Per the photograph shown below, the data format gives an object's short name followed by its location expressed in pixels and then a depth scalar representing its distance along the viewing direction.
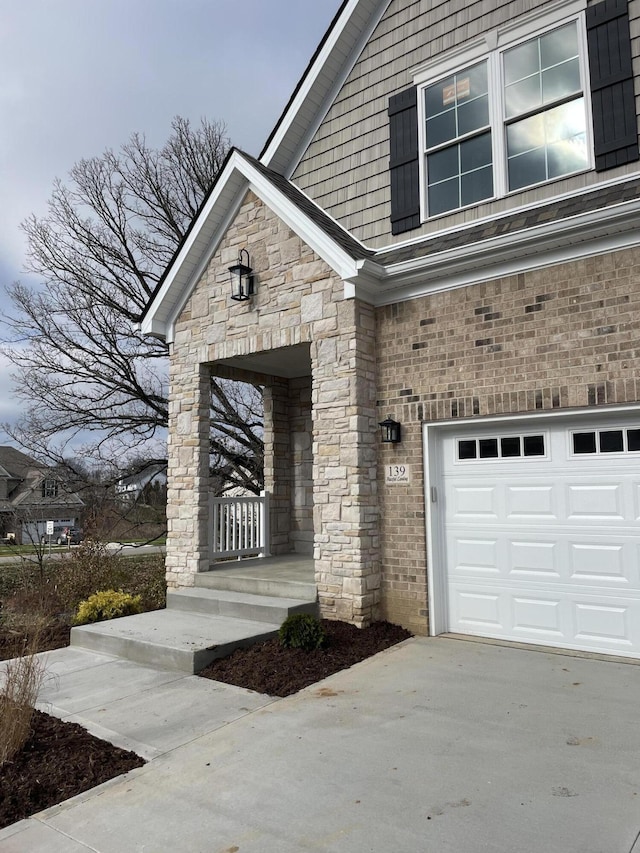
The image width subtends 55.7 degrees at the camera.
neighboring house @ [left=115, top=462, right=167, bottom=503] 15.46
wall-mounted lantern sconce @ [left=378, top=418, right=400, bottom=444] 6.50
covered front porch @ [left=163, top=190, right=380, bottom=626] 6.49
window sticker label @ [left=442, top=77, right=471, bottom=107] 6.89
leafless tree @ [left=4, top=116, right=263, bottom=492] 15.32
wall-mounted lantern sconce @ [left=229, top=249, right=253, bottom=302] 7.55
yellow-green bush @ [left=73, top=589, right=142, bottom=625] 7.10
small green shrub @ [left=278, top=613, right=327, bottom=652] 5.58
